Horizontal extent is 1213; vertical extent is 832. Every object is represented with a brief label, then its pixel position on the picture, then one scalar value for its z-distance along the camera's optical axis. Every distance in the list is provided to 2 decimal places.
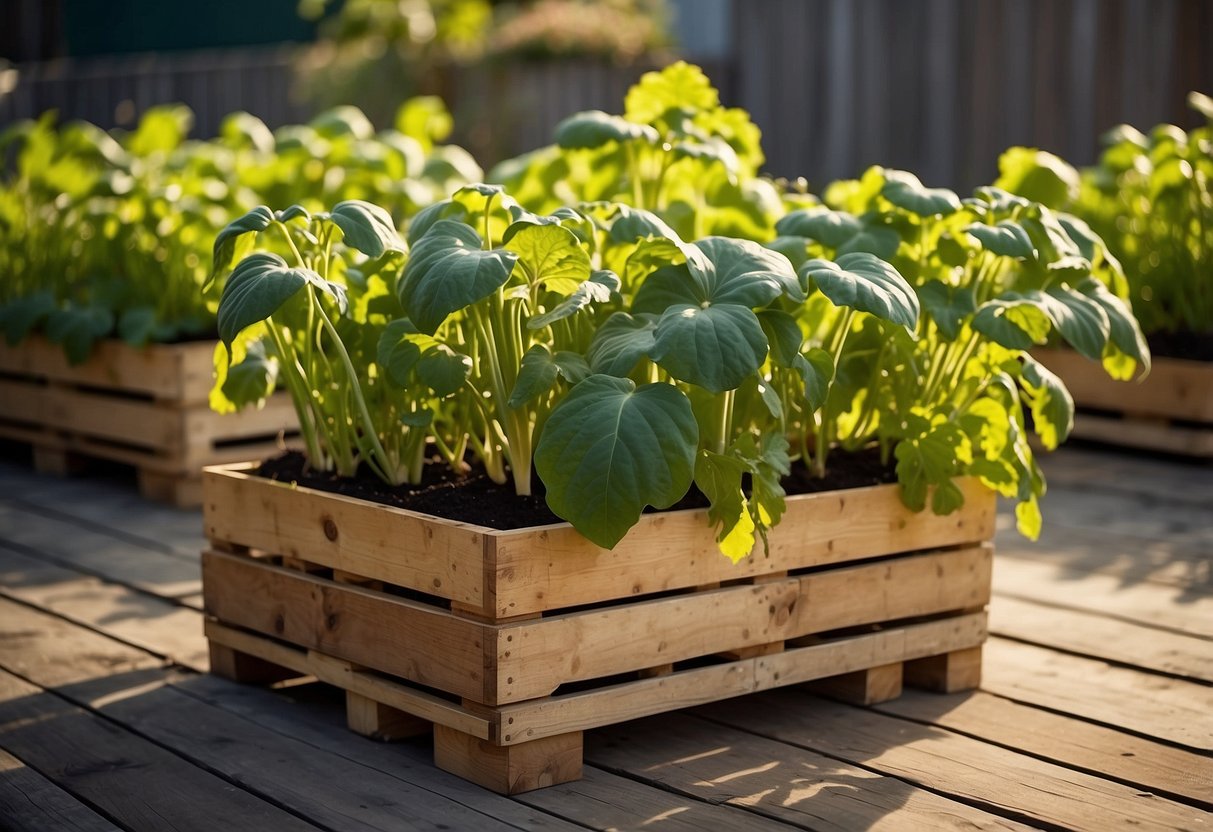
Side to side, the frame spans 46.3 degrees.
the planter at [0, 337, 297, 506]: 3.80
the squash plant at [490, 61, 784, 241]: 2.48
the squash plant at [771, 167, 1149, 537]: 2.20
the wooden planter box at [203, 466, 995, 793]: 1.94
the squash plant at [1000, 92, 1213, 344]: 3.88
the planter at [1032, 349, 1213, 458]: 4.04
